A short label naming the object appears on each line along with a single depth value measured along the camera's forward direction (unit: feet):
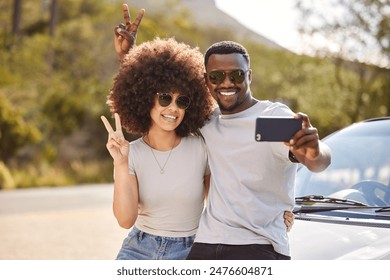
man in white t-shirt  9.55
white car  10.66
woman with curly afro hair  10.43
